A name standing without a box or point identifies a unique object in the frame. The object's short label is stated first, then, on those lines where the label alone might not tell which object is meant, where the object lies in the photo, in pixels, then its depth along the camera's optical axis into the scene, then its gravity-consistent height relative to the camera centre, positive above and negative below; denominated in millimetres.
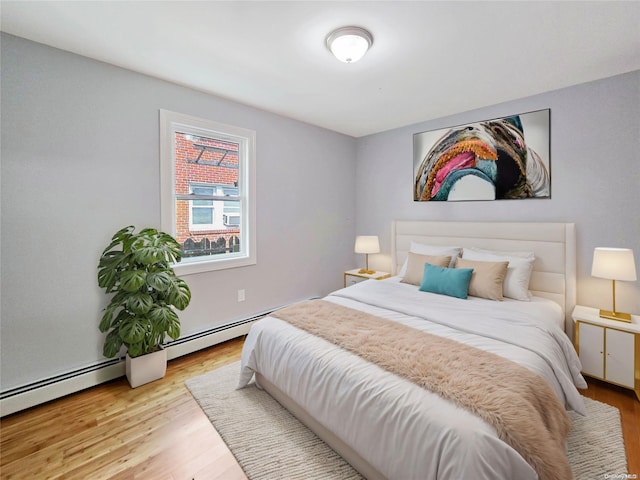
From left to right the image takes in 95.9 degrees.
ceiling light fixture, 1883 +1308
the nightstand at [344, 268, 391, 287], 3834 -529
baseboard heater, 1971 -1069
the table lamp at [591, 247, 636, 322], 2201 -238
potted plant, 2184 -470
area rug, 1530 -1226
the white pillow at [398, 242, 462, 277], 3066 -158
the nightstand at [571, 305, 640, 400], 2143 -878
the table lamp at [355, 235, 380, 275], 3908 -111
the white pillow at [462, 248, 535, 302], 2565 -330
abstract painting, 2857 +839
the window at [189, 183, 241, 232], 2949 +323
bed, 1122 -716
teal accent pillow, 2562 -408
